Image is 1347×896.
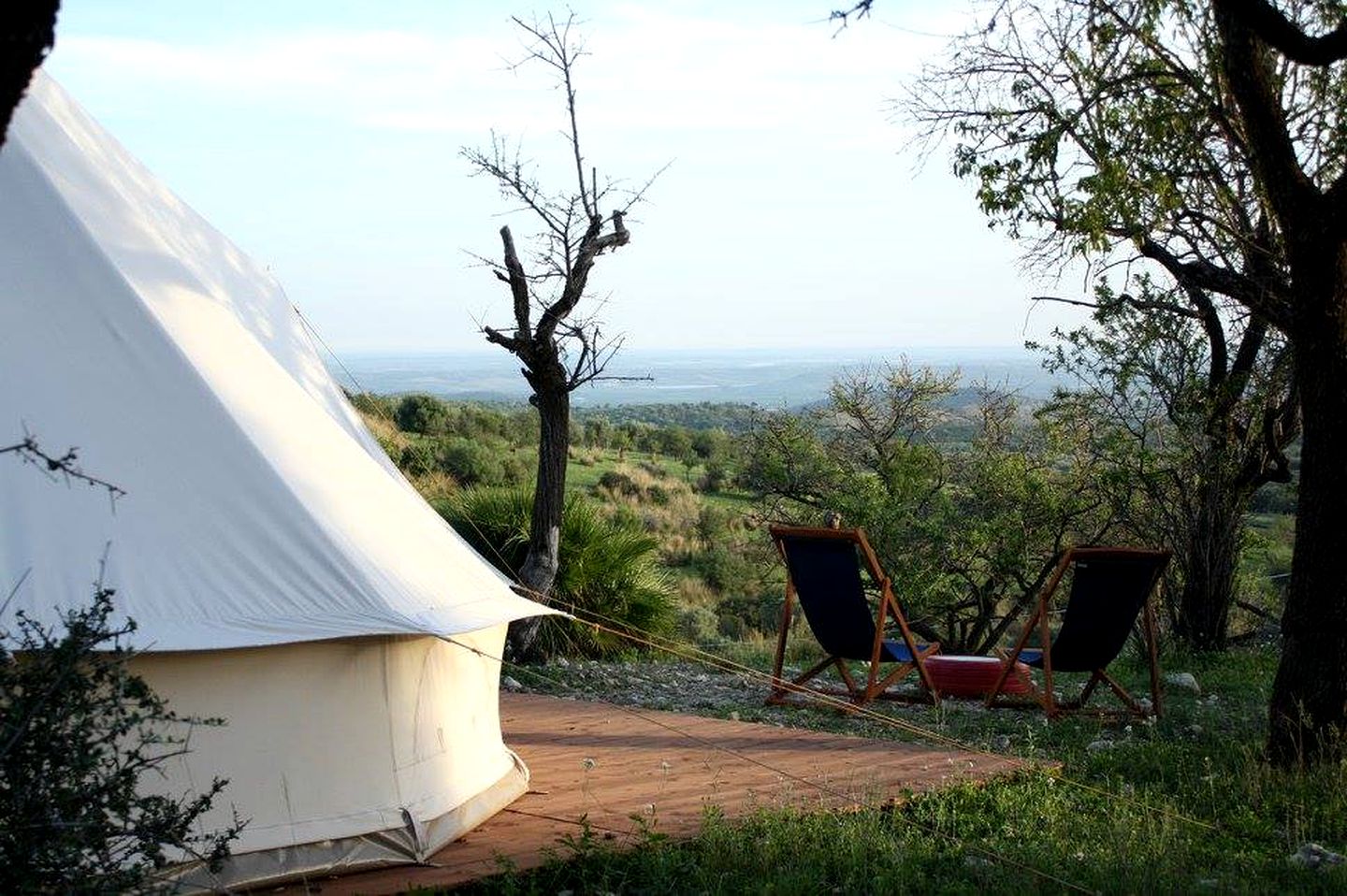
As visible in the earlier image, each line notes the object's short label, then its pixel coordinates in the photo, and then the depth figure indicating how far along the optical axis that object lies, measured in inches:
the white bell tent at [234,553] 162.4
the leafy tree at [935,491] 490.0
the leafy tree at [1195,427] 390.3
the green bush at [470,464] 775.7
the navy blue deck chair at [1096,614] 285.9
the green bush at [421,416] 976.9
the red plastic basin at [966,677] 322.0
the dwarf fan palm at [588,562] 409.7
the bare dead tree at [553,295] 375.6
